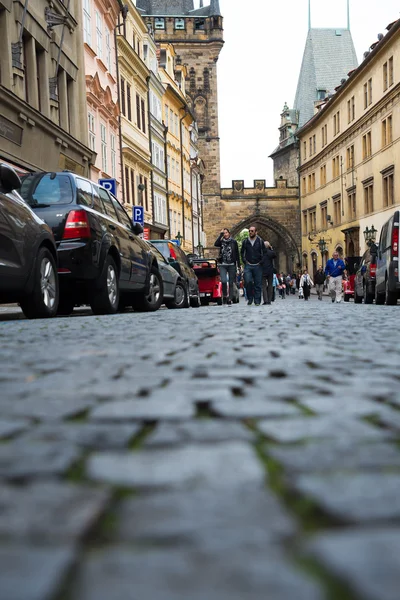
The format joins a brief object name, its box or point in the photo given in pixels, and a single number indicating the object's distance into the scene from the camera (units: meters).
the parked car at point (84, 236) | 9.91
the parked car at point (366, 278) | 22.62
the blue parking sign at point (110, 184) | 22.72
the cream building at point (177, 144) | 49.94
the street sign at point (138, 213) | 26.06
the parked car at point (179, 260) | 17.72
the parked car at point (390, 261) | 17.23
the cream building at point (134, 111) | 35.41
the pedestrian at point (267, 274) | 19.53
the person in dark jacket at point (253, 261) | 17.17
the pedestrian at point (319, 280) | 40.13
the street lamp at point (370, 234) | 45.86
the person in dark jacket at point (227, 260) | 18.08
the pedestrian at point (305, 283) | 39.03
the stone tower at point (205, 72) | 77.33
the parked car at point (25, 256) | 8.23
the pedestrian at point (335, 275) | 23.11
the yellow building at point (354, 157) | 44.62
